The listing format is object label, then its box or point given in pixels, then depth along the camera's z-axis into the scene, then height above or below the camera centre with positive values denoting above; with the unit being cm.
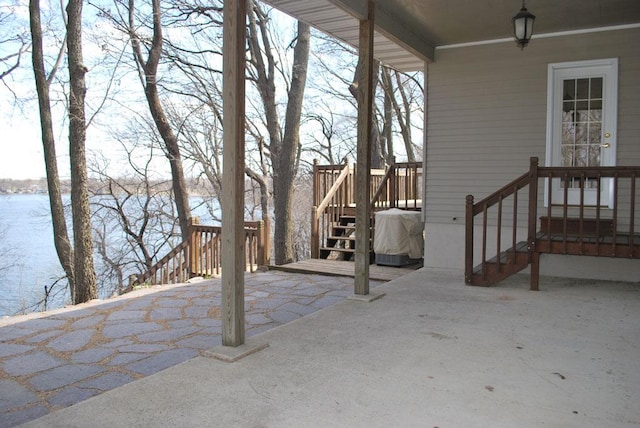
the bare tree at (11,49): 1251 +364
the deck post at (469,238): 587 -51
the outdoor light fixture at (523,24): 508 +171
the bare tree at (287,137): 1309 +148
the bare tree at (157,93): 1241 +247
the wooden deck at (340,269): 717 -114
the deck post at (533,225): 555 -34
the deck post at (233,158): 338 +24
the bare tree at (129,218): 1533 -78
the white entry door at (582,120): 621 +94
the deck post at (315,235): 899 -74
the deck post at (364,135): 514 +60
